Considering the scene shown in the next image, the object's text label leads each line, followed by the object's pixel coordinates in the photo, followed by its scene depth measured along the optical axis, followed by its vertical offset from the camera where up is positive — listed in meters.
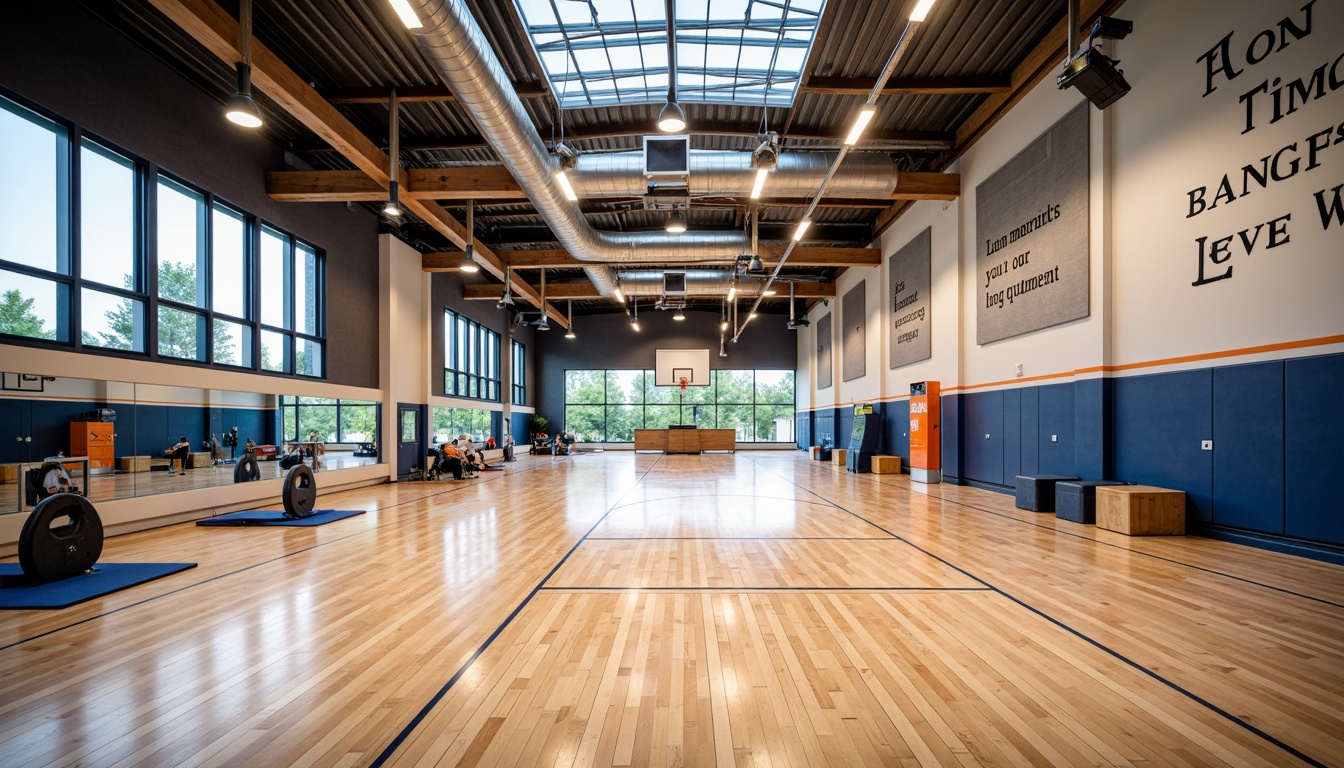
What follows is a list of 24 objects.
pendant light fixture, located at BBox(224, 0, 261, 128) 4.70 +2.45
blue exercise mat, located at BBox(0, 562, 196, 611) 3.69 -1.32
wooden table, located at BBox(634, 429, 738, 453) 21.52 -1.79
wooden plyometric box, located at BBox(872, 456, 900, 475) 12.66 -1.62
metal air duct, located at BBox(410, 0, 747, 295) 4.80 +3.02
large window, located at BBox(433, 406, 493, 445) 14.43 -0.81
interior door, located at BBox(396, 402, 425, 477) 12.12 -0.95
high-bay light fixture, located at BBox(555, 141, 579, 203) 7.53 +3.12
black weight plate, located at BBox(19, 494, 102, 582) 4.01 -1.05
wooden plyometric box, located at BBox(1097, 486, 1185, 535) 5.54 -1.19
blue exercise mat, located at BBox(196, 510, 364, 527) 6.69 -1.47
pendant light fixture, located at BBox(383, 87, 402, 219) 7.23 +3.17
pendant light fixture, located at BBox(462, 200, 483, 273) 9.84 +2.56
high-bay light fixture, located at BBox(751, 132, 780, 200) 7.28 +3.05
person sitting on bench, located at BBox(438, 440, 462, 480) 12.12 -1.39
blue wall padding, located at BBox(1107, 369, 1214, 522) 5.48 -0.44
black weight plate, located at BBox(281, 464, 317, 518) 6.84 -1.18
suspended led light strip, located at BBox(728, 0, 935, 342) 4.54 +3.07
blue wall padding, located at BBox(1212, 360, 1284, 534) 4.84 -0.51
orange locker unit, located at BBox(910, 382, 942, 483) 10.65 -0.80
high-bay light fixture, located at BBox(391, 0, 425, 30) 4.33 +2.94
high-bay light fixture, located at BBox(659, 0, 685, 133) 5.92 +2.89
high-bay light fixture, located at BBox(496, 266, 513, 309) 12.30 +2.17
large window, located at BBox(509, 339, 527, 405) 21.07 +0.72
